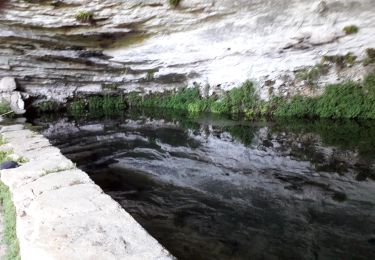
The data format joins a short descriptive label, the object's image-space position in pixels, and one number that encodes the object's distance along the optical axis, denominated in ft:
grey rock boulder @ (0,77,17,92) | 43.60
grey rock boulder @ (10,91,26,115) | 44.55
